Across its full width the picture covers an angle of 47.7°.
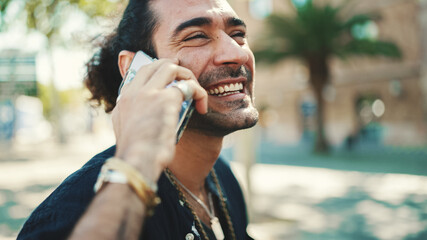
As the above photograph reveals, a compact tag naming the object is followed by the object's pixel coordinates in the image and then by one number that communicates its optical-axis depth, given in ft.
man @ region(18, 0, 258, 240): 1.16
